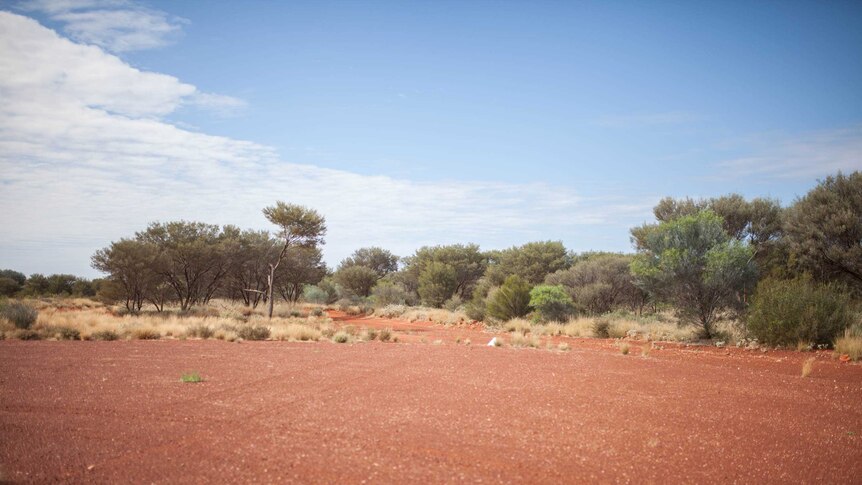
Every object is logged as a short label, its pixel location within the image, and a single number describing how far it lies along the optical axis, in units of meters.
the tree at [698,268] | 17.61
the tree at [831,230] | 19.02
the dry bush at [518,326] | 22.49
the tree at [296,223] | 28.45
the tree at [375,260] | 58.38
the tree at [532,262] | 35.78
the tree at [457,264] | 42.34
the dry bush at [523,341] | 16.87
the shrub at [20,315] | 17.10
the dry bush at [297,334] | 18.08
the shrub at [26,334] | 15.34
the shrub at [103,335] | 16.05
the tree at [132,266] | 25.69
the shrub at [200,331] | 17.66
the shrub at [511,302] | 25.98
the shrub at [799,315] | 14.34
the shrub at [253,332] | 17.73
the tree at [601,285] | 27.27
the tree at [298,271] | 38.94
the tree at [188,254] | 27.98
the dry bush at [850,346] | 12.38
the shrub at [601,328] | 20.17
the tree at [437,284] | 39.34
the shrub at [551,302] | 24.00
